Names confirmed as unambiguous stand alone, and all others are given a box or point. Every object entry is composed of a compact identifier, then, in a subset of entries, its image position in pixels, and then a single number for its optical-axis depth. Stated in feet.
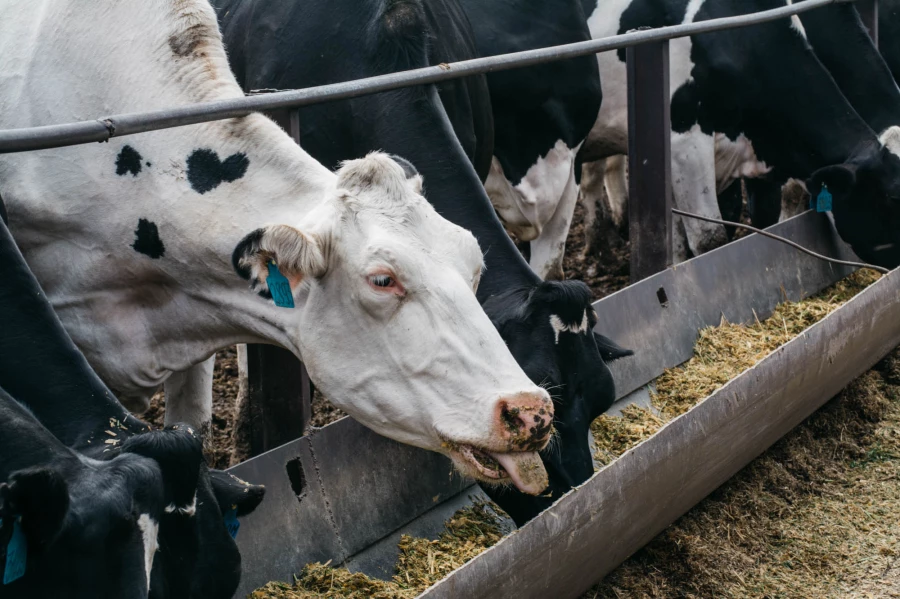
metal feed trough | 10.82
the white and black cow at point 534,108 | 20.83
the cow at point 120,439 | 7.97
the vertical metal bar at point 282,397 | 12.92
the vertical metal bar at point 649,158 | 17.70
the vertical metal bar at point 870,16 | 24.63
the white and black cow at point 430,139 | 12.35
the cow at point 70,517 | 6.72
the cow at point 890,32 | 26.81
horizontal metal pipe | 9.18
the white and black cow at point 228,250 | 10.23
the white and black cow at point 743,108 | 21.53
